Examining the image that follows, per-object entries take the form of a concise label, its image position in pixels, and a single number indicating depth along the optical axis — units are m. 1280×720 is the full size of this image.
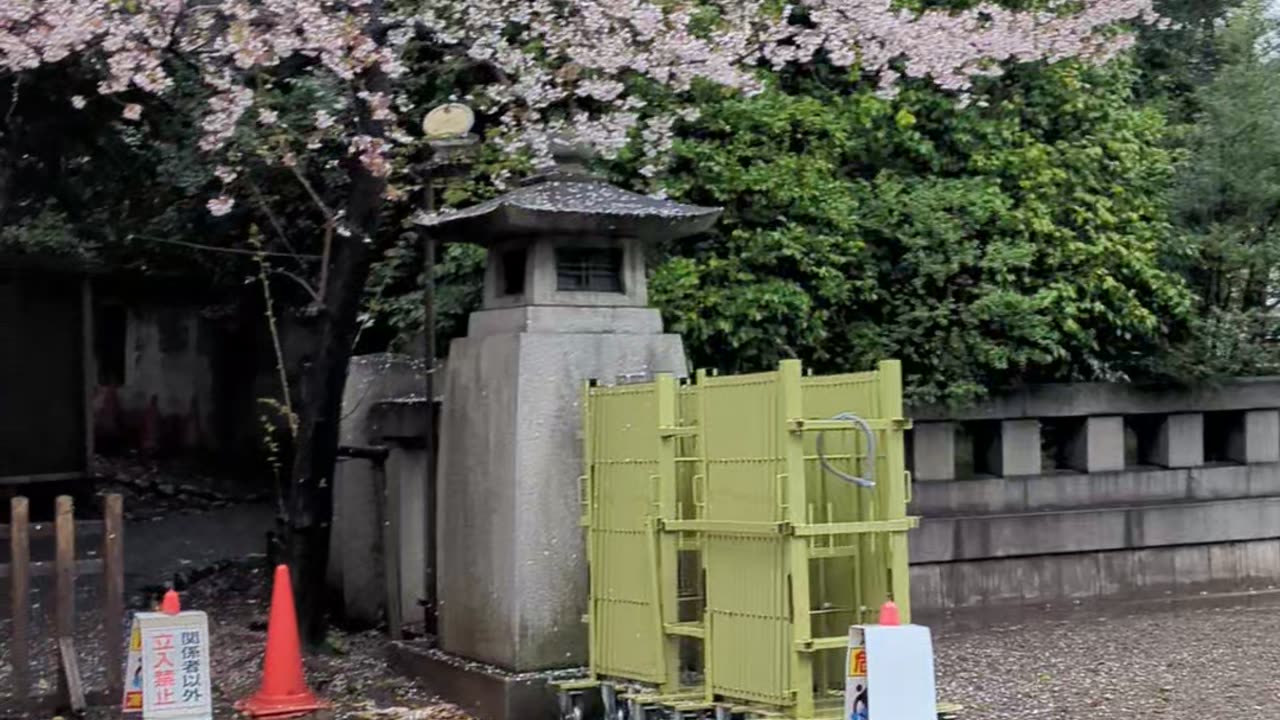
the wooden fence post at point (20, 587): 8.35
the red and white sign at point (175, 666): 8.13
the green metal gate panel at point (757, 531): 7.04
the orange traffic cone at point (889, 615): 6.76
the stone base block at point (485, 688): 8.69
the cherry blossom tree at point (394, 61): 10.59
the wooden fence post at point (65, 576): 8.54
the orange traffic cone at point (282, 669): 8.98
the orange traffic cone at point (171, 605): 8.34
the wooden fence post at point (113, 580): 8.76
